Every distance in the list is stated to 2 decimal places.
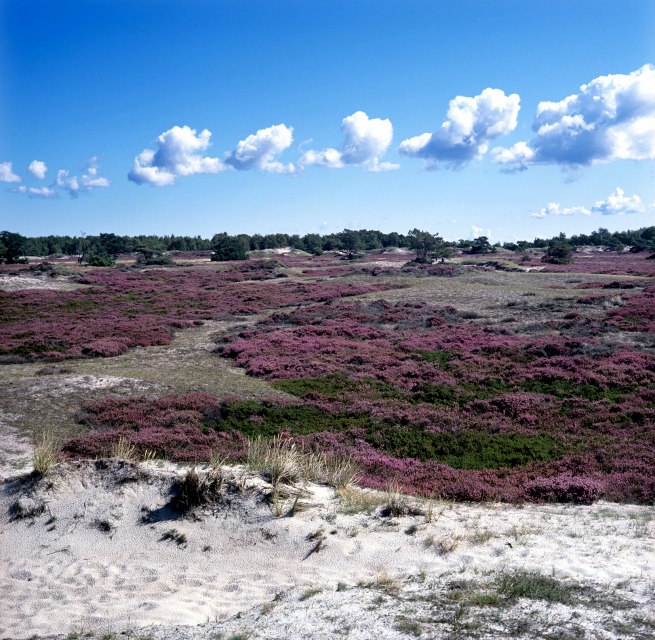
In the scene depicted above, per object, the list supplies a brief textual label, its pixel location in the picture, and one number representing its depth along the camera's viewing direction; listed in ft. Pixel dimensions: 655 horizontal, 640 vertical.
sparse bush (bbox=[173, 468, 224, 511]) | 32.91
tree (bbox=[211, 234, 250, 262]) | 321.73
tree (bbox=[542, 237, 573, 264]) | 278.44
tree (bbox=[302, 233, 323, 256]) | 437.58
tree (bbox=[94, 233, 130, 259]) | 378.94
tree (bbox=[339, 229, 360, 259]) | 372.99
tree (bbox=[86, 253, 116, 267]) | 273.13
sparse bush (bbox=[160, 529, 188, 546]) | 30.45
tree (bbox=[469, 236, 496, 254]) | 410.93
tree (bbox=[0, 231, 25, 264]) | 287.69
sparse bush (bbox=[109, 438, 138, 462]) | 38.10
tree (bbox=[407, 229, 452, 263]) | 287.69
